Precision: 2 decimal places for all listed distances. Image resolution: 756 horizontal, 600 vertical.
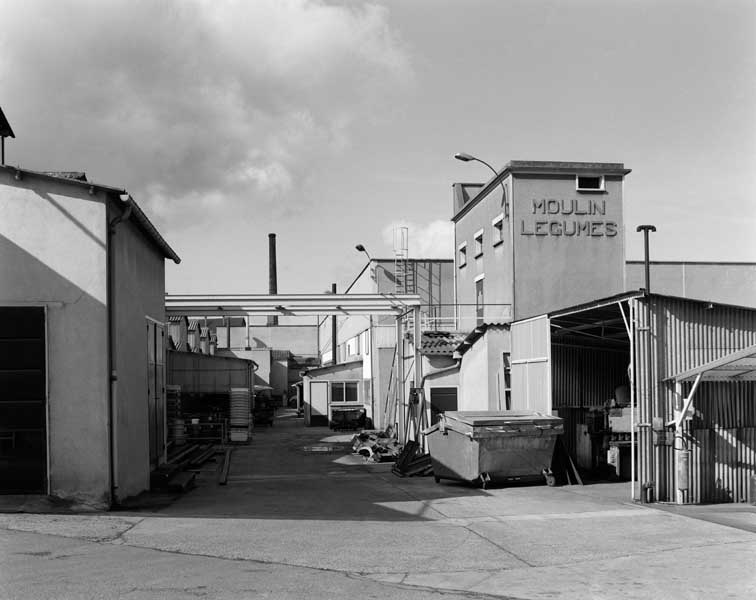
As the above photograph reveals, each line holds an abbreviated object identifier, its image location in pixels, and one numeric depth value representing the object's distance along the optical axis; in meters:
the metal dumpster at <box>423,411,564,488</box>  16.33
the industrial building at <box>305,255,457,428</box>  37.97
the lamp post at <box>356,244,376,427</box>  39.22
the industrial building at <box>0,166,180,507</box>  12.55
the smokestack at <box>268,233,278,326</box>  64.71
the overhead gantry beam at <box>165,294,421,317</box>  25.50
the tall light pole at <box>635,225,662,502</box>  13.98
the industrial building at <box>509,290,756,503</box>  14.02
